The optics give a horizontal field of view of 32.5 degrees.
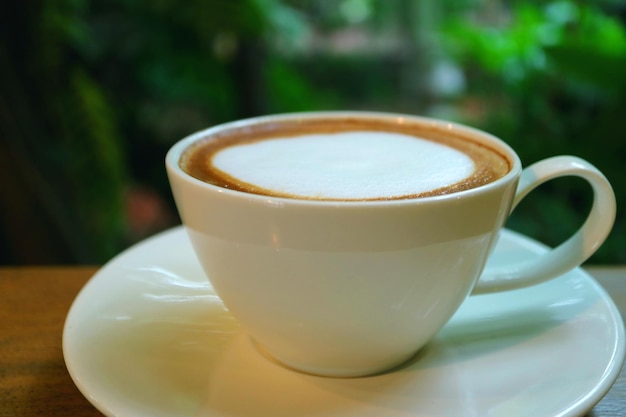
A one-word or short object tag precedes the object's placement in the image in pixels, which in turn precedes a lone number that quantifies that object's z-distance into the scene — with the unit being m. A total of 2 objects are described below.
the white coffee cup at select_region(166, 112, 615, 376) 0.27
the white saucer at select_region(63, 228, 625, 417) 0.27
